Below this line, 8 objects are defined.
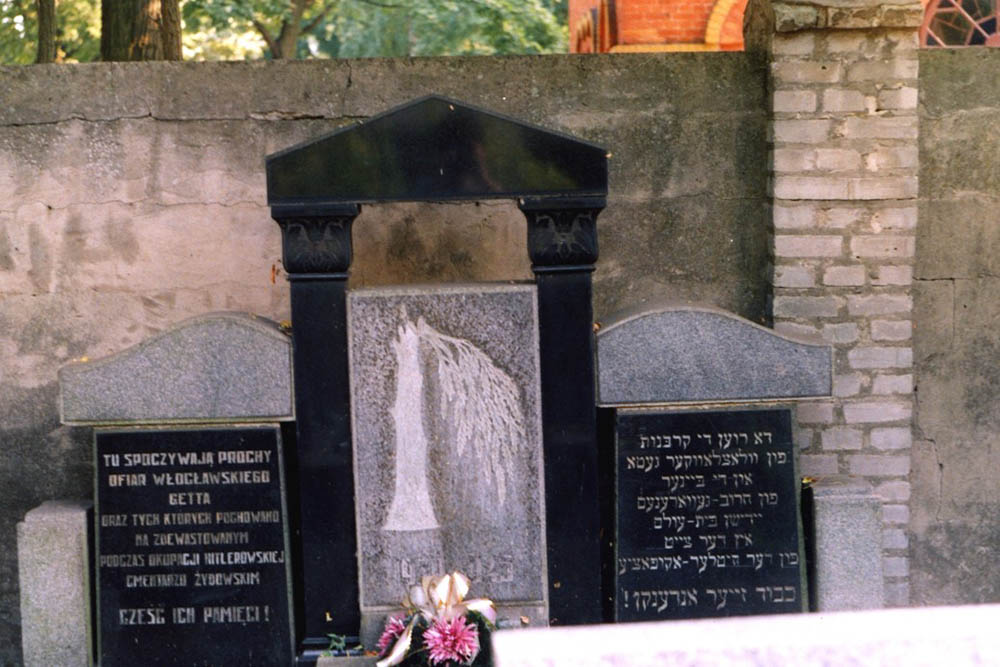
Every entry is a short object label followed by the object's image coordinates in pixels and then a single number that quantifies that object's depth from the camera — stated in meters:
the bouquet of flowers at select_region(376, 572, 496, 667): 4.40
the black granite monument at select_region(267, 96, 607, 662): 4.55
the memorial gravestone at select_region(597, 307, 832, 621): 4.76
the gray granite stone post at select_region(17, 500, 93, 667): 4.76
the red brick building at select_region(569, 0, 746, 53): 10.87
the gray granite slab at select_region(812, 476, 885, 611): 4.86
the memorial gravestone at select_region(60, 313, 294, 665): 4.70
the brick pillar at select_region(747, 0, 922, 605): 5.40
